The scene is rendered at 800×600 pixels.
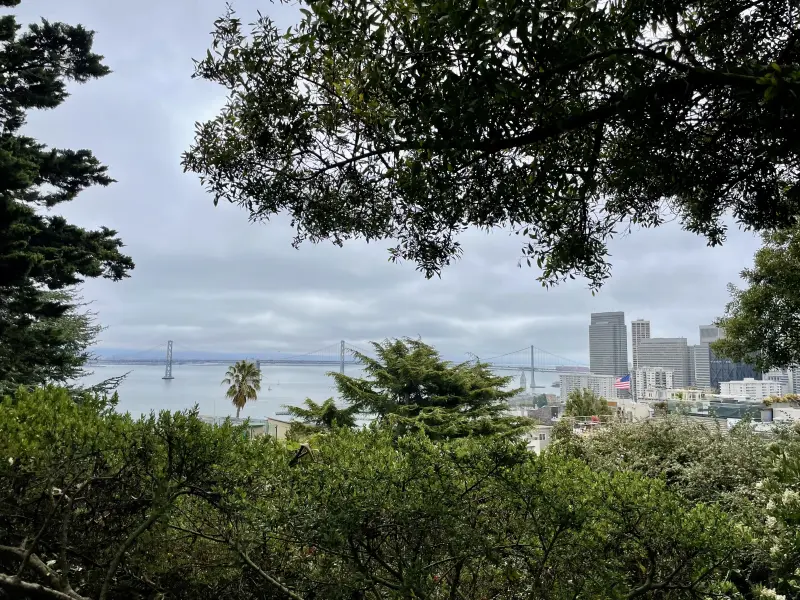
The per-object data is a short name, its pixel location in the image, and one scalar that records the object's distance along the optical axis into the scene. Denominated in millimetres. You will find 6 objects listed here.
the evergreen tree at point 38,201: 7418
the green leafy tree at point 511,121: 1546
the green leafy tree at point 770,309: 6914
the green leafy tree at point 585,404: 20450
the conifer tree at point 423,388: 14938
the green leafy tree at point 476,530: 1793
